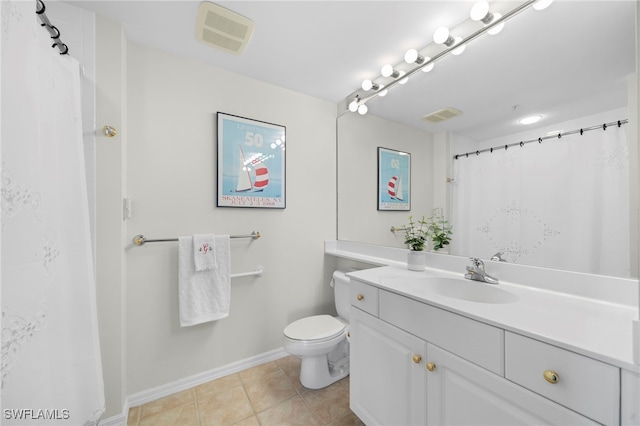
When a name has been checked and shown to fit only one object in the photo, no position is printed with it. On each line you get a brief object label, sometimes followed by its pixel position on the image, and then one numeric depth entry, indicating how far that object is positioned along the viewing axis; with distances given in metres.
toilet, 1.50
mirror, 0.93
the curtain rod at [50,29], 0.87
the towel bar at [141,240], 1.43
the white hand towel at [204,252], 1.56
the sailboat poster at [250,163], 1.70
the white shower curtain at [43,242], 0.57
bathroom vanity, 0.57
